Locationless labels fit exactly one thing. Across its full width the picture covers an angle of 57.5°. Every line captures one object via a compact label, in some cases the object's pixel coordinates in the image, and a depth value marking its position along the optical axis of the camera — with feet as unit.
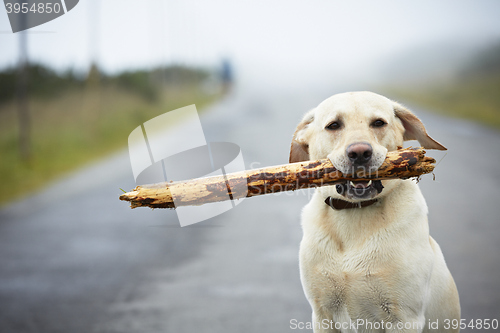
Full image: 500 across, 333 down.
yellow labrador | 8.80
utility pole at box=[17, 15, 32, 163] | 39.53
